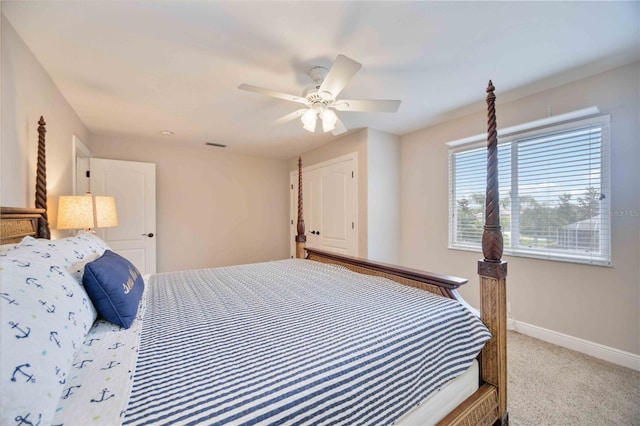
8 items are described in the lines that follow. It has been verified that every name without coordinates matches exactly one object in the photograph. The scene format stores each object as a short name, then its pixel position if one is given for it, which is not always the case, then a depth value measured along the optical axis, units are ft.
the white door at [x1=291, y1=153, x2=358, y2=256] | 12.00
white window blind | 7.14
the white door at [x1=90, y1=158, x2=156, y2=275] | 11.53
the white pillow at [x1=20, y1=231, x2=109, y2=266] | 3.49
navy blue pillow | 3.20
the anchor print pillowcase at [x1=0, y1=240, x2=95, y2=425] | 1.62
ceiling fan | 5.53
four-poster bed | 2.12
